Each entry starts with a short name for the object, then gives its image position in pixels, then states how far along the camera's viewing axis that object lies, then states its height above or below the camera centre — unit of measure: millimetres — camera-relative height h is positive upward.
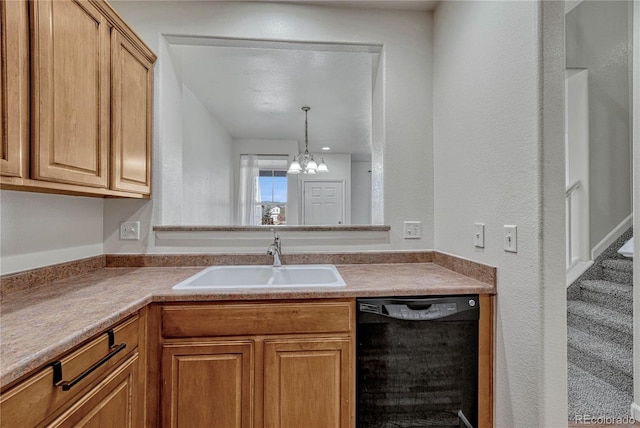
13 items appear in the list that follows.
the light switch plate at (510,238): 1232 -94
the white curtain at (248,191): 5641 +456
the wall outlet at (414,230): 2008 -101
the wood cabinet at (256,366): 1277 -638
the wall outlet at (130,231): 1882 -93
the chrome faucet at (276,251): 1856 -213
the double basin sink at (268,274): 1816 -356
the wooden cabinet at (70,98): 982 +463
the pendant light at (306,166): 4422 +726
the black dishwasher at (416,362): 1345 -649
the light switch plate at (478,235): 1459 -94
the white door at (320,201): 6742 +322
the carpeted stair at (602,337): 1698 -834
